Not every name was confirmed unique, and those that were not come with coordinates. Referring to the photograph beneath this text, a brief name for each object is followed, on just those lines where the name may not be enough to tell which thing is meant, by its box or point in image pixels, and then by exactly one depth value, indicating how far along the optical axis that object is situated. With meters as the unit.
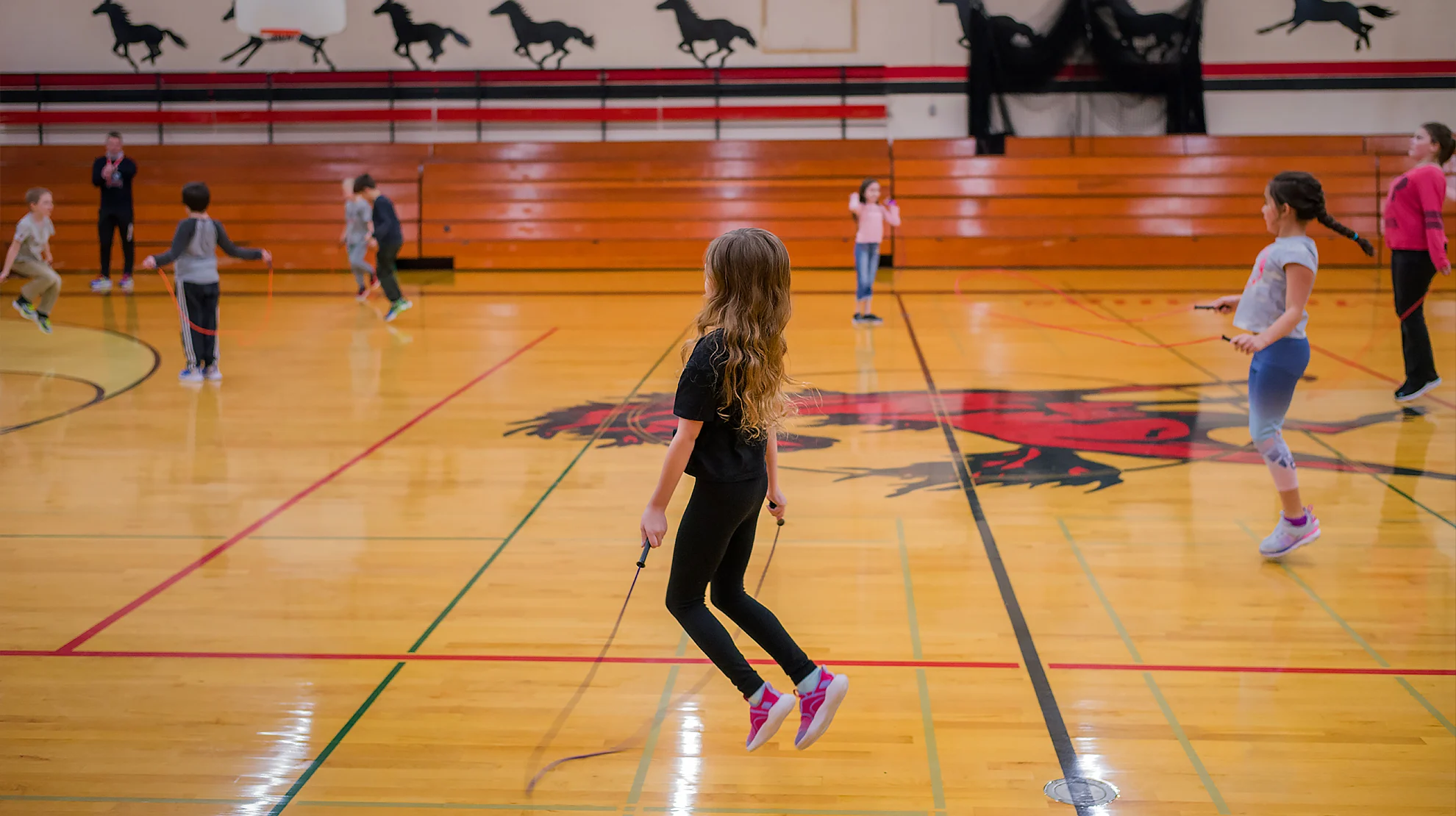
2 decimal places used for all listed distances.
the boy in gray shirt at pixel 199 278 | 7.56
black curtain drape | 14.72
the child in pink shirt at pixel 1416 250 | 6.37
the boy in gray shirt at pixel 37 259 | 9.05
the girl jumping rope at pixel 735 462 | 2.51
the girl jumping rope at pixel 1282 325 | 3.97
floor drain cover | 2.66
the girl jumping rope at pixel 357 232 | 11.50
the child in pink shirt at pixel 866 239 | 10.13
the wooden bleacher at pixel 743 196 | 14.87
